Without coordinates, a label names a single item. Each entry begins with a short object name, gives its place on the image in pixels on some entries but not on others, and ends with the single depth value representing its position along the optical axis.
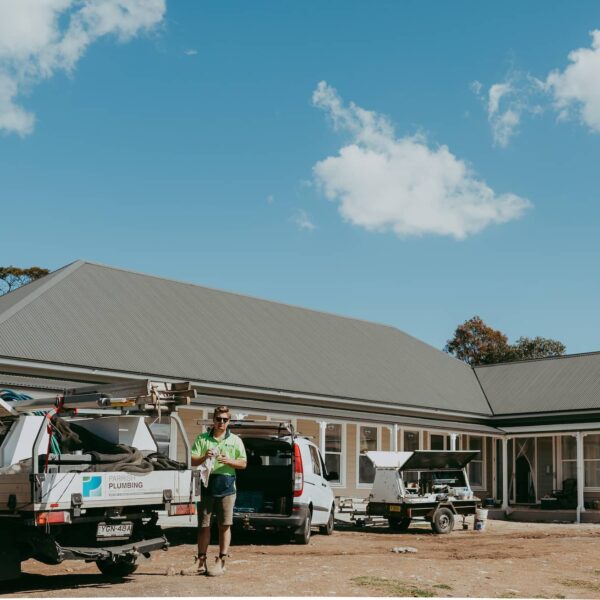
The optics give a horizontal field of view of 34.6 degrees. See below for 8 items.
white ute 10.16
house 24.30
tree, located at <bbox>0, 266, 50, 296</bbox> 66.31
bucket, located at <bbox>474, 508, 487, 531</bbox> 22.58
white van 16.14
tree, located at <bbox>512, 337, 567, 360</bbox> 69.44
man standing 11.45
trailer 21.20
